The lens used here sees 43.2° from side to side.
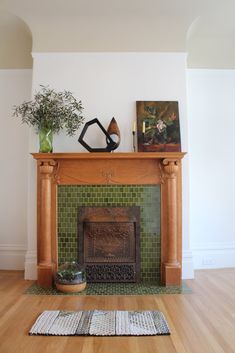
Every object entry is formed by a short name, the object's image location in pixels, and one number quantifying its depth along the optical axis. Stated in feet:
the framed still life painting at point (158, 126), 11.32
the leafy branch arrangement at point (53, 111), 10.59
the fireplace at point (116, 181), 10.49
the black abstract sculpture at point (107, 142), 10.68
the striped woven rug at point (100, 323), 6.84
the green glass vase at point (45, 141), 10.71
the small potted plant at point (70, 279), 9.72
